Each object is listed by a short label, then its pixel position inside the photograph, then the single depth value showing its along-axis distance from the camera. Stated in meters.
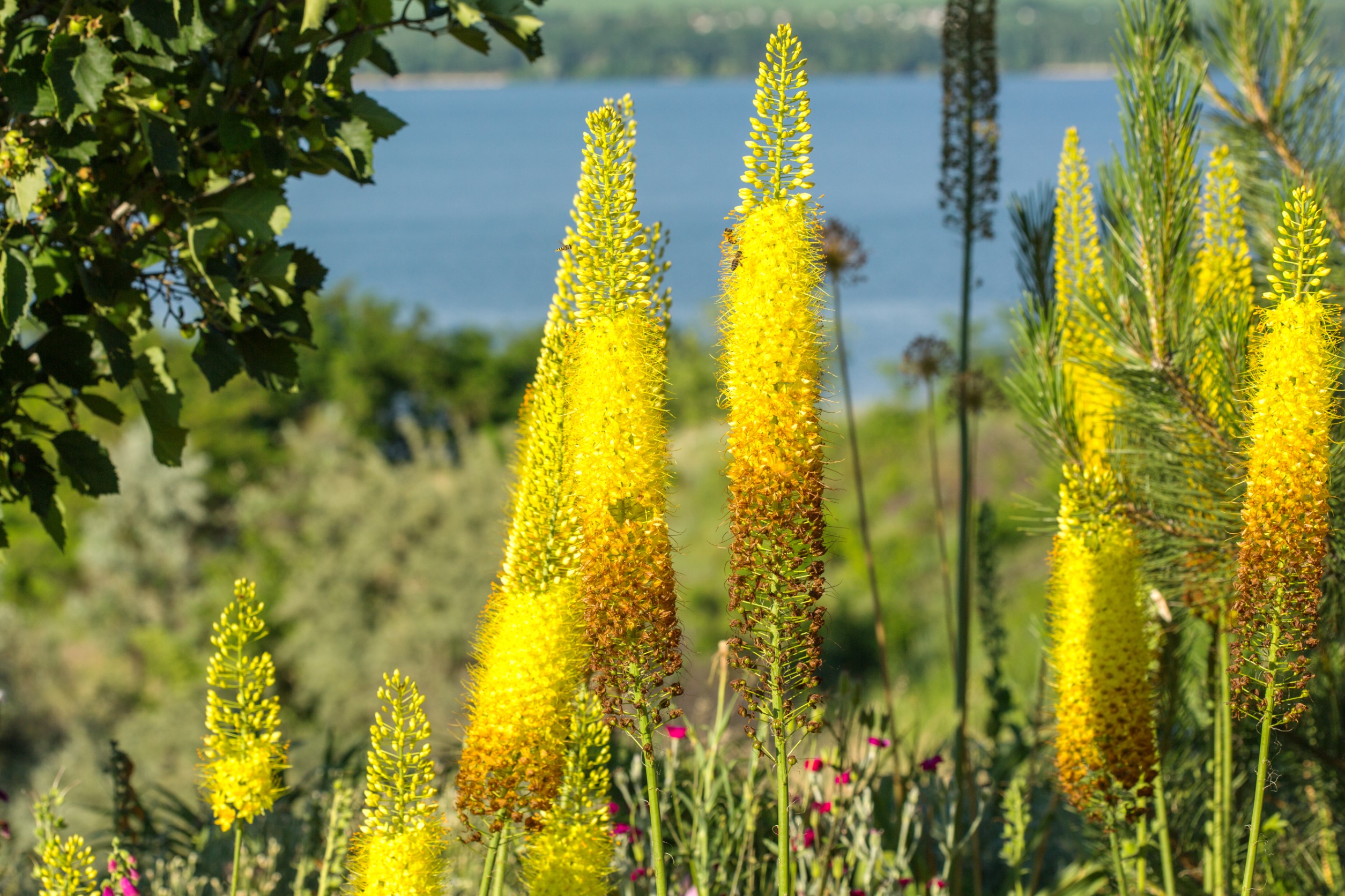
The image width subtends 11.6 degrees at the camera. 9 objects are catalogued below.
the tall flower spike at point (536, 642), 4.07
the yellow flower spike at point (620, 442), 4.03
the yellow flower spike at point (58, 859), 4.12
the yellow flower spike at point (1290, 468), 4.05
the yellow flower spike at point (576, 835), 4.14
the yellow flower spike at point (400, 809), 4.05
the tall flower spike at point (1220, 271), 4.34
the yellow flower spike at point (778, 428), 4.00
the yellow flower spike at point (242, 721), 4.12
